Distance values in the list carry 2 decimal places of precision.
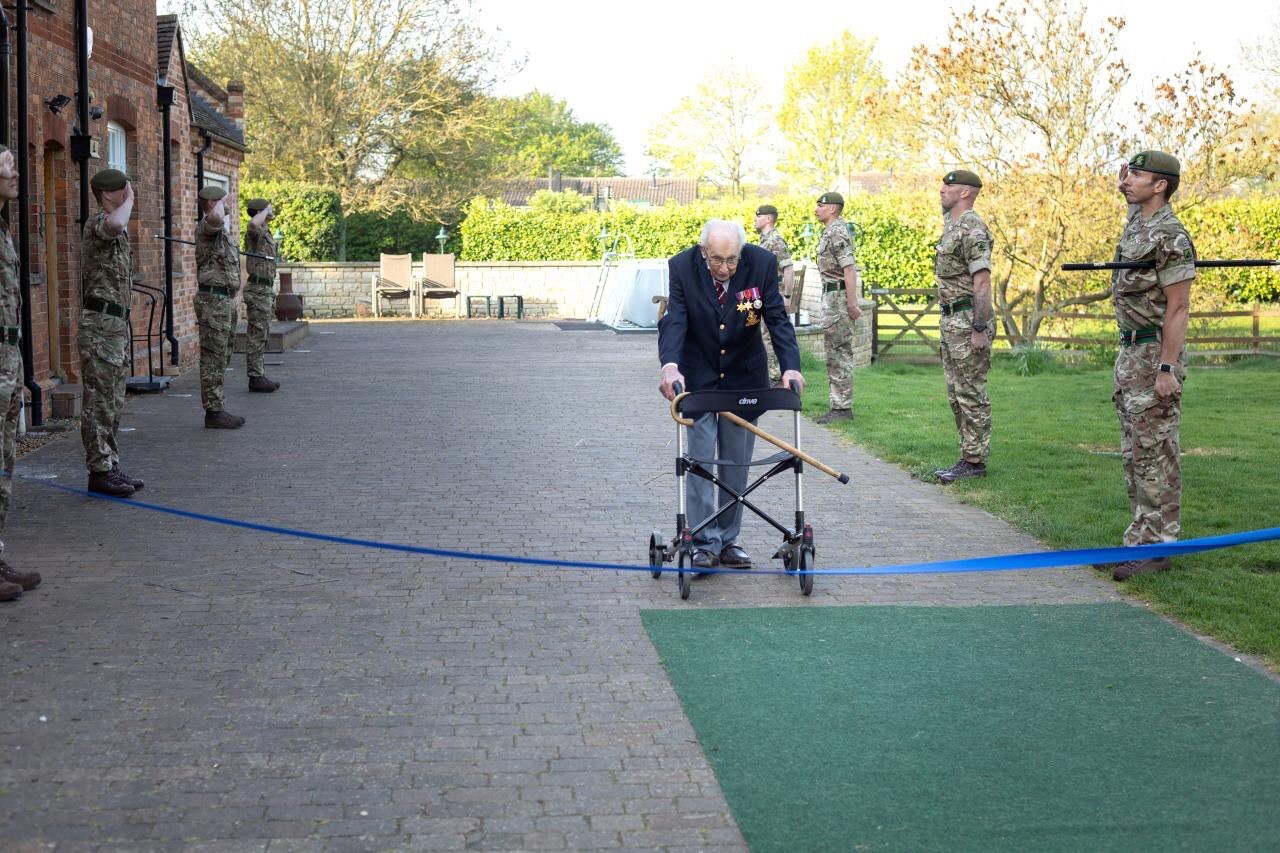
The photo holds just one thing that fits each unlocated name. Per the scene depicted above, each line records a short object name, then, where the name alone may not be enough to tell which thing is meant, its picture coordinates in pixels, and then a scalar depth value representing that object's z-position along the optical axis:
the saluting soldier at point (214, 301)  13.52
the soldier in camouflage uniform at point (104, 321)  9.73
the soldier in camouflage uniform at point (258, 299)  17.16
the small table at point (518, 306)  34.47
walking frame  7.22
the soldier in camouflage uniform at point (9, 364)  7.09
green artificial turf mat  4.45
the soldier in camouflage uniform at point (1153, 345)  7.47
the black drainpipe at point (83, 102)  15.48
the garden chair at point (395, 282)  34.75
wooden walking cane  6.95
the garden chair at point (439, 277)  35.28
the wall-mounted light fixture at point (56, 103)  15.08
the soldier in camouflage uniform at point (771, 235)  16.05
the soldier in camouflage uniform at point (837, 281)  14.01
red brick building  14.90
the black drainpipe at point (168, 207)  19.98
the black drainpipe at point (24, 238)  13.36
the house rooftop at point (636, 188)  95.38
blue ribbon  4.59
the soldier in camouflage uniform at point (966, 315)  10.67
